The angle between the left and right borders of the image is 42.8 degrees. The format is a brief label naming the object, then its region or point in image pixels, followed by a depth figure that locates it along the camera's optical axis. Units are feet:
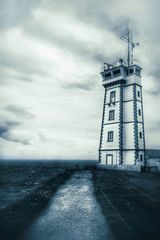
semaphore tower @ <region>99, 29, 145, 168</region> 105.81
